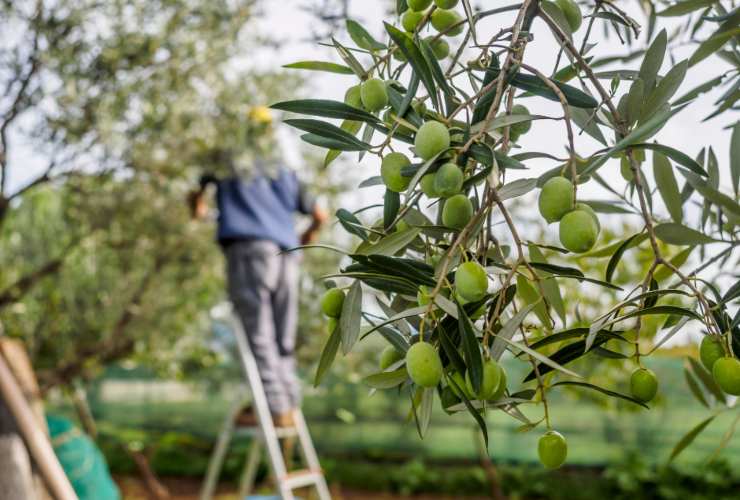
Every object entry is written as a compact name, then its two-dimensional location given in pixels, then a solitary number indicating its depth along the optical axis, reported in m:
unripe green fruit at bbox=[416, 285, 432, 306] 0.68
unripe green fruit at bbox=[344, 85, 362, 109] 0.77
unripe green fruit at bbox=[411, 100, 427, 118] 0.71
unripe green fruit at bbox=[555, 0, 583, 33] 0.77
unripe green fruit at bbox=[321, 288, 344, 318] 0.75
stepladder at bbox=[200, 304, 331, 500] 3.47
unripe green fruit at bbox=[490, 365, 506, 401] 0.65
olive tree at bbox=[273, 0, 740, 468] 0.62
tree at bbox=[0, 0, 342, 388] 3.18
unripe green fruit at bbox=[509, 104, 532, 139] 0.78
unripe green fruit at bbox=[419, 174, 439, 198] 0.64
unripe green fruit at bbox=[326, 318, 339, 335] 0.77
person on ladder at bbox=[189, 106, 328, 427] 3.80
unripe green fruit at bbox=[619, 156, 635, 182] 0.93
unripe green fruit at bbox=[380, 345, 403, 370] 0.79
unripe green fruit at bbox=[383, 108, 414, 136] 0.73
